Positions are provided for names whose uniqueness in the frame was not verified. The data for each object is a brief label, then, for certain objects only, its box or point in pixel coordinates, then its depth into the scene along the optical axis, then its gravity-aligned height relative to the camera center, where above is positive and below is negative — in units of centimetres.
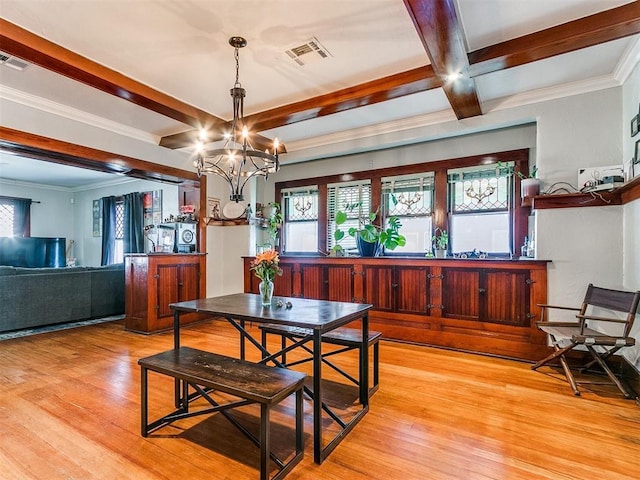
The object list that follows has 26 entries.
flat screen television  778 -26
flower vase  262 -40
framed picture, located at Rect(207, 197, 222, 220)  564 +55
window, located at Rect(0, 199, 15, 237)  807 +57
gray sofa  446 -79
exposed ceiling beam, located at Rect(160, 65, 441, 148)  315 +148
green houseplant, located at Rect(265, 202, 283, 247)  590 +34
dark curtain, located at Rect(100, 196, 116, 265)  828 +24
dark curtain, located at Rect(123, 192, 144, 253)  760 +40
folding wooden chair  265 -81
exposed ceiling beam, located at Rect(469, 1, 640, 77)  235 +151
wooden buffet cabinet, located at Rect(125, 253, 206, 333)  464 -69
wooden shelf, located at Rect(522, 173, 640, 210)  303 +41
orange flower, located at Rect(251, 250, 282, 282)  257 -19
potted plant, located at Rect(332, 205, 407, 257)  471 +4
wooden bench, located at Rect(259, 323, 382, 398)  259 -78
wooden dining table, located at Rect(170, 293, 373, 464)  195 -51
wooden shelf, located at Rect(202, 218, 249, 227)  570 +31
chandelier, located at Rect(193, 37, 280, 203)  273 +72
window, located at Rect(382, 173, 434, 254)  480 +51
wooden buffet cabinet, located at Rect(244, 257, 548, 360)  356 -68
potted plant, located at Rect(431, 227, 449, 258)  427 -3
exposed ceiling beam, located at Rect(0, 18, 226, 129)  254 +148
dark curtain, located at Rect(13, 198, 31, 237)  824 +59
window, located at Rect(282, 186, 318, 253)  583 +38
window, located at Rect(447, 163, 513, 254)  425 +41
